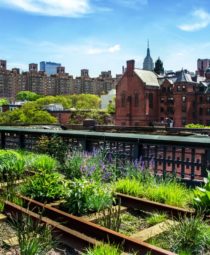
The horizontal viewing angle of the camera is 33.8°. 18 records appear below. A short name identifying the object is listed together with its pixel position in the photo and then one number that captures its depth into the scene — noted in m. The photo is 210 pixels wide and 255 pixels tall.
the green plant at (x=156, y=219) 4.91
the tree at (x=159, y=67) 100.25
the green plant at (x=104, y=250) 3.30
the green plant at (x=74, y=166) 8.02
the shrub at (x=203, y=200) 4.94
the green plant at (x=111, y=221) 4.36
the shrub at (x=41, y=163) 8.13
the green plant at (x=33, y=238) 3.43
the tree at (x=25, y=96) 141.00
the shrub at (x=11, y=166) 7.51
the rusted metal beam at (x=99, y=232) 3.58
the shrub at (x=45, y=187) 5.77
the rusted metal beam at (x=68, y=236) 3.89
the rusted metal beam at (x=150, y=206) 4.92
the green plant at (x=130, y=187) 6.29
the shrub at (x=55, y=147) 10.19
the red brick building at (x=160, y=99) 70.44
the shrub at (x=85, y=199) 5.15
